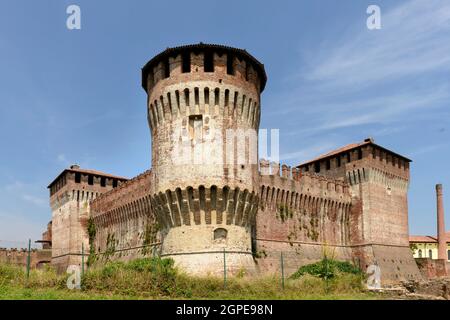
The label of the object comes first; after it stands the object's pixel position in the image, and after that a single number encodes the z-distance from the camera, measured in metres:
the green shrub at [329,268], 24.76
